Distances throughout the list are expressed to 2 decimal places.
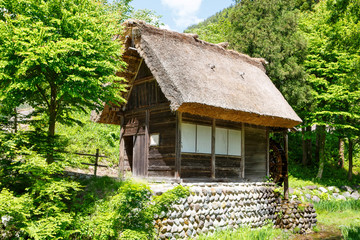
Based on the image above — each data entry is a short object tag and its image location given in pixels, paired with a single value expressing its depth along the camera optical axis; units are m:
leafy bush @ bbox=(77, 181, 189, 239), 7.08
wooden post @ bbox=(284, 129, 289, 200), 12.74
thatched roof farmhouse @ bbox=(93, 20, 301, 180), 9.94
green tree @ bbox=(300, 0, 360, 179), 17.22
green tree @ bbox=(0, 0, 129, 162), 7.16
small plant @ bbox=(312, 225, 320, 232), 11.88
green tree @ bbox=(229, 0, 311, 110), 17.39
